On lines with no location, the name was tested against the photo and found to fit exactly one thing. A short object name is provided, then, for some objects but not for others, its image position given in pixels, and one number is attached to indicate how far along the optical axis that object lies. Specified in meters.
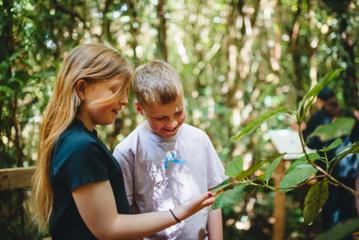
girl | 1.08
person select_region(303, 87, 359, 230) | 3.49
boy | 1.43
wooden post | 3.63
